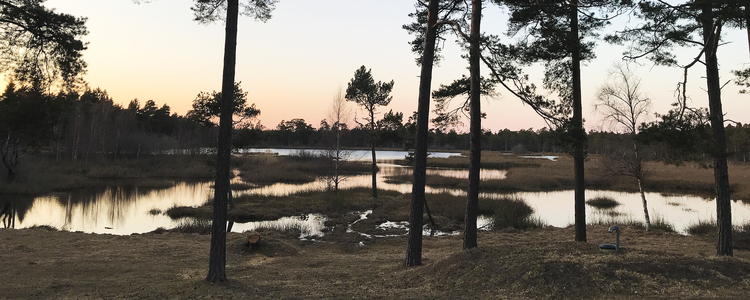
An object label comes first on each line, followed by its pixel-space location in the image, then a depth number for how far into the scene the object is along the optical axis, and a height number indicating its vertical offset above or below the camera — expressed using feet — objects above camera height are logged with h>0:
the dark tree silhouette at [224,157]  24.07 -0.39
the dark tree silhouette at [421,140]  29.73 +0.95
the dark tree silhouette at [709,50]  29.96 +8.28
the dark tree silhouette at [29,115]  43.12 +4.53
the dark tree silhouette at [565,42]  34.53 +9.80
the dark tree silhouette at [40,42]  30.30 +8.47
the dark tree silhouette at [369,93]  85.66 +12.75
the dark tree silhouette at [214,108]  75.85 +8.22
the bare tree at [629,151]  53.93 +0.53
